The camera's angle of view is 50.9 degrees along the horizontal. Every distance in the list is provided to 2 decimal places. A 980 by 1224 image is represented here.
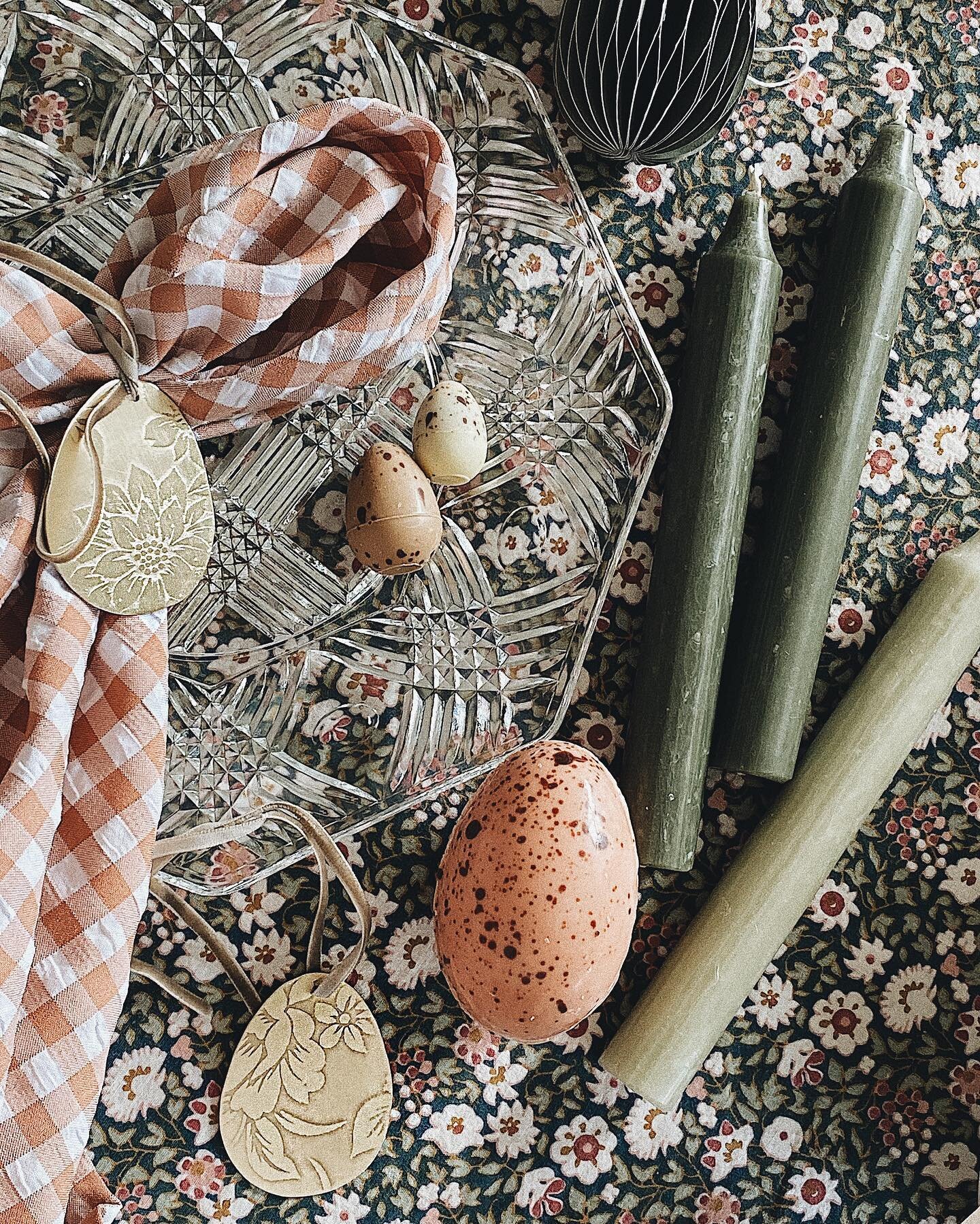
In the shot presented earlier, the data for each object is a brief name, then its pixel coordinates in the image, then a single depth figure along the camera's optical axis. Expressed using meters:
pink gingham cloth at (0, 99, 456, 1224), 0.54
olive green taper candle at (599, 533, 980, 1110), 0.71
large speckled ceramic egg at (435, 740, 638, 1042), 0.60
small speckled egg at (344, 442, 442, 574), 0.63
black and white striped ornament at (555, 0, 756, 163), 0.63
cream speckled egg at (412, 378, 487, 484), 0.65
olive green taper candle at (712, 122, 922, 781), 0.70
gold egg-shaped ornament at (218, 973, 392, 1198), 0.69
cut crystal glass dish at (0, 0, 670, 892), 0.67
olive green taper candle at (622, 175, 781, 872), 0.69
